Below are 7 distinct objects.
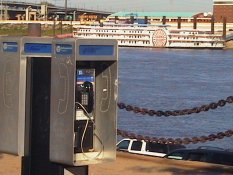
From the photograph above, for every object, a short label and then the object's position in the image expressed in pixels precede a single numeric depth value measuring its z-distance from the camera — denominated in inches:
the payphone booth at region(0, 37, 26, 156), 237.9
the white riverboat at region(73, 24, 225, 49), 3759.4
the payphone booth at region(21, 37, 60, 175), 235.0
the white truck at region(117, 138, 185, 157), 543.0
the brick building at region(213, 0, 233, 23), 4972.5
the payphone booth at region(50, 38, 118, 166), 222.5
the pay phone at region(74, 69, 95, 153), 228.6
